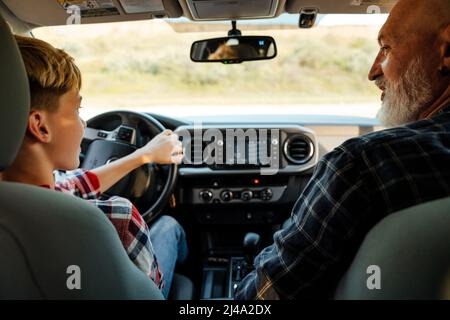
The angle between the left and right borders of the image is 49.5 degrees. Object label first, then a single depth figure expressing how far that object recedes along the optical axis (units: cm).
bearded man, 116
